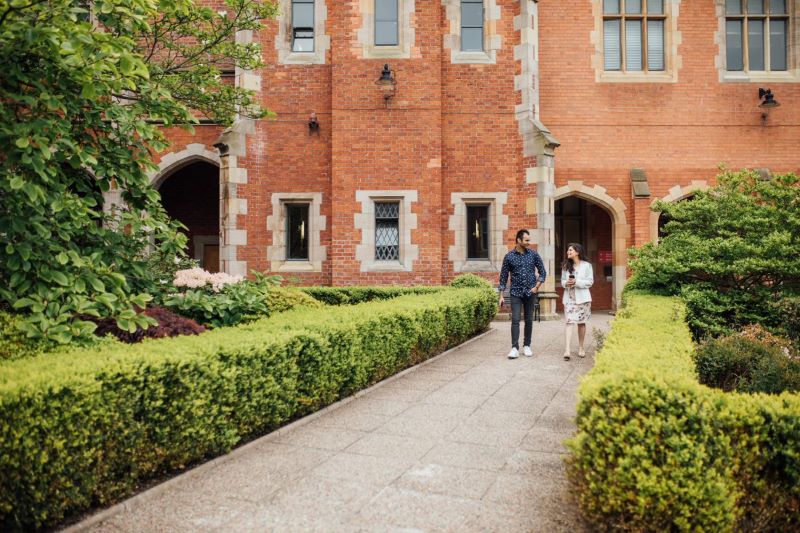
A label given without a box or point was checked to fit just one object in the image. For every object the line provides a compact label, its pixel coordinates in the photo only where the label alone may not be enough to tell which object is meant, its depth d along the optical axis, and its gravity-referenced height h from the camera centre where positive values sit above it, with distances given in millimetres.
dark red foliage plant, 5145 -522
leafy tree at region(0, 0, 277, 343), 3902 +976
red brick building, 12312 +3452
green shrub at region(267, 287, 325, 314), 7891 -391
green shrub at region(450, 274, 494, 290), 10750 -194
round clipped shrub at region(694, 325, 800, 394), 5008 -922
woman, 7844 -241
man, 7867 -118
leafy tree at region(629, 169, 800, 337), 7023 +205
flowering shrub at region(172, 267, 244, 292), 7293 -73
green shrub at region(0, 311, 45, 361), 4047 -512
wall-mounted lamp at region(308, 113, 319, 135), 12547 +3428
